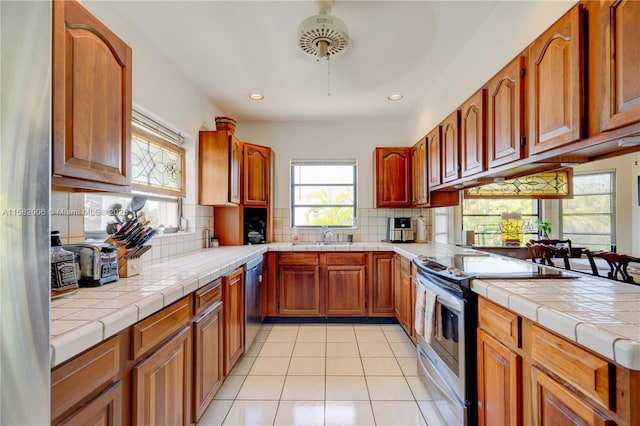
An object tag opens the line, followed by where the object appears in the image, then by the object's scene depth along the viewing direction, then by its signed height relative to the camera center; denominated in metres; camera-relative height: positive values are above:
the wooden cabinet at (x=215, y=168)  3.01 +0.49
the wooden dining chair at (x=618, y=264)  1.31 -0.22
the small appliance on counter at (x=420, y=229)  3.67 -0.17
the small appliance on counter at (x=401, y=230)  3.63 -0.18
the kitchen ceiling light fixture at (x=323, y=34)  1.77 +1.15
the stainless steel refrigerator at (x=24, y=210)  0.52 +0.01
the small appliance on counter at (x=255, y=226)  3.61 -0.13
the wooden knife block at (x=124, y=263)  1.54 -0.26
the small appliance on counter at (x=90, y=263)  1.33 -0.22
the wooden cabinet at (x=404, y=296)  2.67 -0.79
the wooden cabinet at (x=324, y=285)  3.29 -0.78
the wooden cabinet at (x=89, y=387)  0.77 -0.50
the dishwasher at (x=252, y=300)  2.47 -0.76
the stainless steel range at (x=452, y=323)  1.51 -0.63
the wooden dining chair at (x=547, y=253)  1.70 -0.23
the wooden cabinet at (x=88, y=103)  1.08 +0.47
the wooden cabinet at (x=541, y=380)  0.79 -0.55
